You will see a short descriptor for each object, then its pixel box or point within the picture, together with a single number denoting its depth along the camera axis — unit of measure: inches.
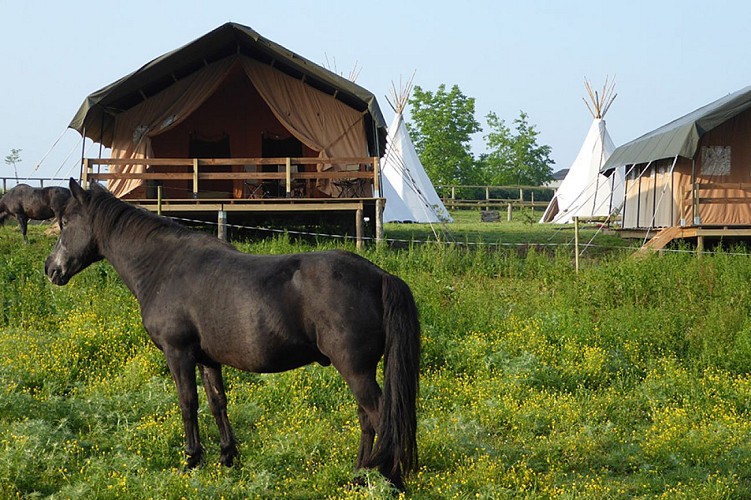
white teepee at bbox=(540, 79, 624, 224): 1259.8
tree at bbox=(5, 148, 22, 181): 2738.7
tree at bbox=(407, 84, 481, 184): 1975.9
